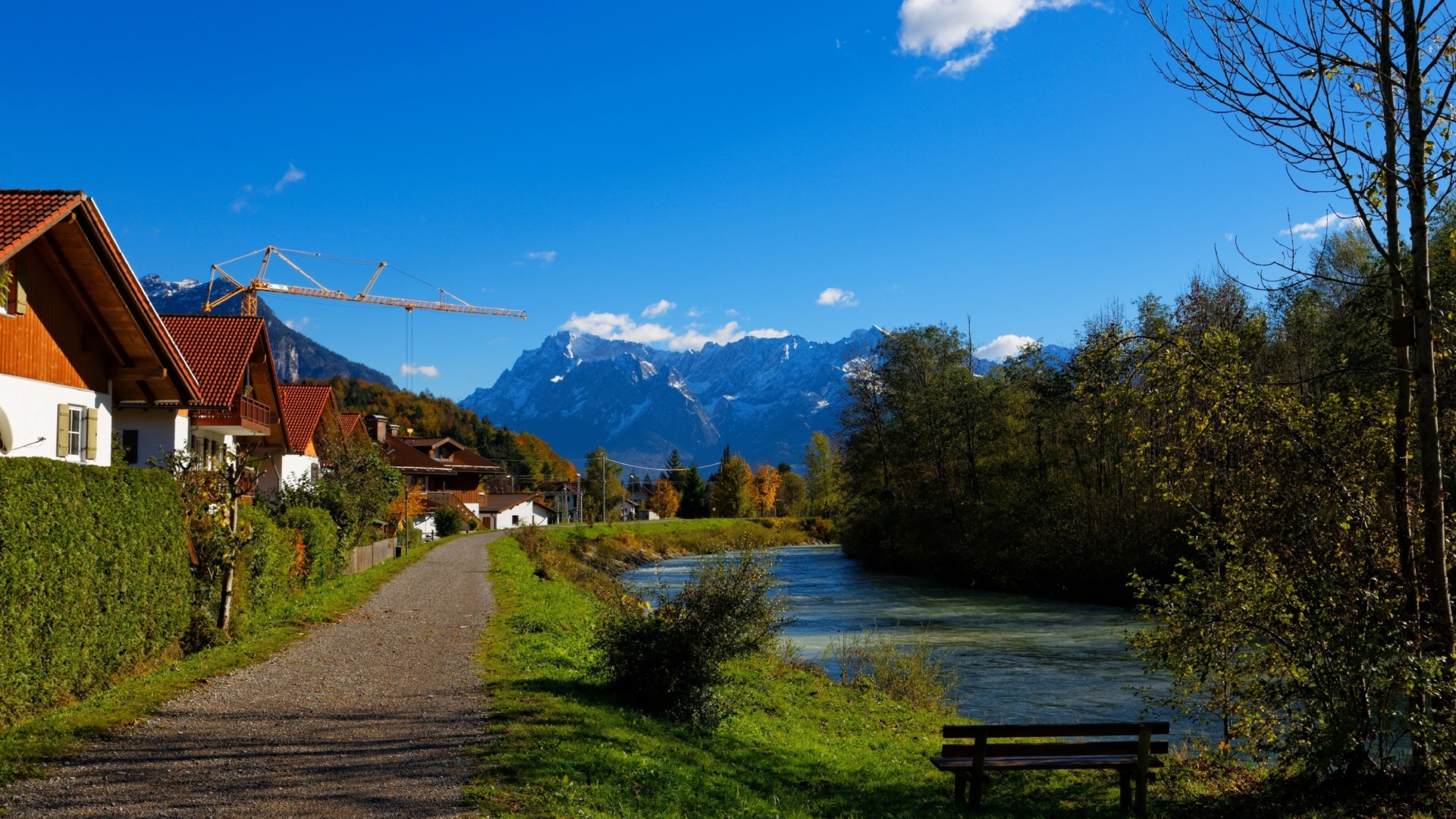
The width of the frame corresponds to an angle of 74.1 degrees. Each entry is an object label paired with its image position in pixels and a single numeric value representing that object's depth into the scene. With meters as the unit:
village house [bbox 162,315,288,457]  27.77
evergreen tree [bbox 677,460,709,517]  124.25
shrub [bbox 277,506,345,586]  25.89
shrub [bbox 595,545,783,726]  12.58
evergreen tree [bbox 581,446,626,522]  109.34
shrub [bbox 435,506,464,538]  71.38
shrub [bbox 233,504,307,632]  17.73
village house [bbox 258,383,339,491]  38.47
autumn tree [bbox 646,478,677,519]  134.88
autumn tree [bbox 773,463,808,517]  123.95
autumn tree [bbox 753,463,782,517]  138.50
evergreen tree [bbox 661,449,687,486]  129.95
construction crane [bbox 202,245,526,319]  116.75
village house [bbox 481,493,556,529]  100.31
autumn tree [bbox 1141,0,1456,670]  9.34
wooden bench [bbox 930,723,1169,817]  11.30
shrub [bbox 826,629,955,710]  19.12
